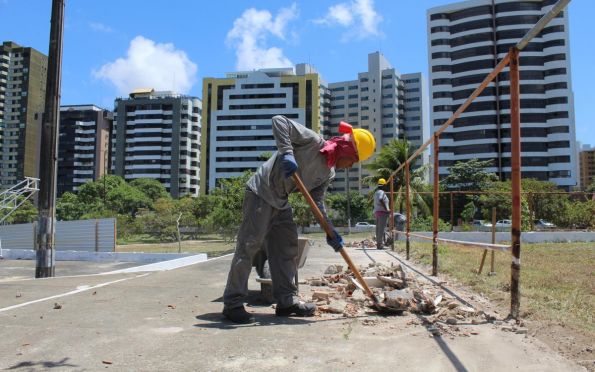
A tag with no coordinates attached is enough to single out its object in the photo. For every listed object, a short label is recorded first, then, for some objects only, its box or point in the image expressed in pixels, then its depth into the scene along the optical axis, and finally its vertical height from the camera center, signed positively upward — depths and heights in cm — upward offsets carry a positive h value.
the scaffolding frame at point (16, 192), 1706 +80
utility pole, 918 +120
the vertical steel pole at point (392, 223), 1155 -13
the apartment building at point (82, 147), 11950 +1716
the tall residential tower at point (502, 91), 7744 +2190
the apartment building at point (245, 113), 10300 +2271
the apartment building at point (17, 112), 11856 +2601
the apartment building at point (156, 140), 11225 +1786
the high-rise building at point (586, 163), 13900 +1668
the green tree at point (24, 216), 3941 -17
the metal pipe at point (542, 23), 320 +143
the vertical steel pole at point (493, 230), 643 -17
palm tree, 3566 +420
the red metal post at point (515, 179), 388 +34
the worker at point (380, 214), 1205 +10
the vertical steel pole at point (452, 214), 1705 +16
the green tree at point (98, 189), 7269 +409
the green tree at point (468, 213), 2500 +30
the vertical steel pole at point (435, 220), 663 -2
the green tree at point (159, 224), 3206 -60
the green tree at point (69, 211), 5300 +39
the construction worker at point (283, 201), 401 +14
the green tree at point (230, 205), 1883 +44
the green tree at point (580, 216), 1803 +15
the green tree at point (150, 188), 8912 +534
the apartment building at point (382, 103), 11631 +2916
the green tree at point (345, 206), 6238 +152
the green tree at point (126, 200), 7050 +235
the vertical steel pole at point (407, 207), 909 +22
